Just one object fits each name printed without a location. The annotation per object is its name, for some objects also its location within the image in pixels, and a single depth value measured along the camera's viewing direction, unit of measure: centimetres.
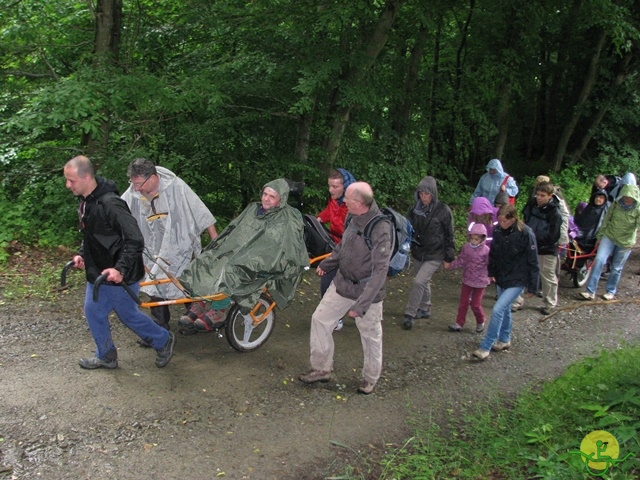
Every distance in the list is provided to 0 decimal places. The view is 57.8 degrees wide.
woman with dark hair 646
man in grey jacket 514
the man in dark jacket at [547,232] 792
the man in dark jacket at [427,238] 730
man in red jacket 676
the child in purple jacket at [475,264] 707
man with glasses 573
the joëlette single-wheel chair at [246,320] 557
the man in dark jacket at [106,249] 488
